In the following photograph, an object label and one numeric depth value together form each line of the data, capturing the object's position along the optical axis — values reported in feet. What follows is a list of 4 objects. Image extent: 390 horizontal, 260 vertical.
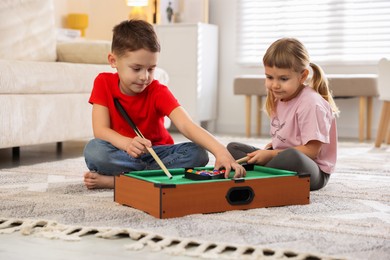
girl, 7.59
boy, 7.47
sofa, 9.64
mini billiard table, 6.40
